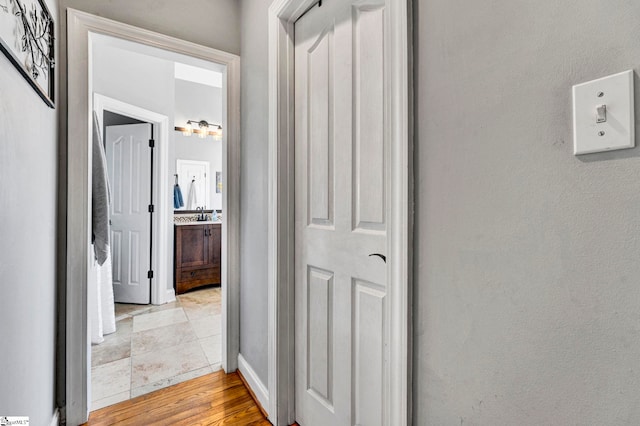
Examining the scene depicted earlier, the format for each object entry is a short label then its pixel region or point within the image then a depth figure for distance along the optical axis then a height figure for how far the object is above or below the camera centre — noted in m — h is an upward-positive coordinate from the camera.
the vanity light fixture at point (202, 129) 4.49 +1.27
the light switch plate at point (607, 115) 0.48 +0.16
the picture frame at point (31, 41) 0.90 +0.61
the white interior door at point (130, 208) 3.50 +0.06
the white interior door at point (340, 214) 1.14 +0.00
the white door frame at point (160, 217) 3.48 -0.04
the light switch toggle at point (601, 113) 0.50 +0.17
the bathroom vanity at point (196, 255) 3.84 -0.55
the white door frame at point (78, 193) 1.58 +0.11
